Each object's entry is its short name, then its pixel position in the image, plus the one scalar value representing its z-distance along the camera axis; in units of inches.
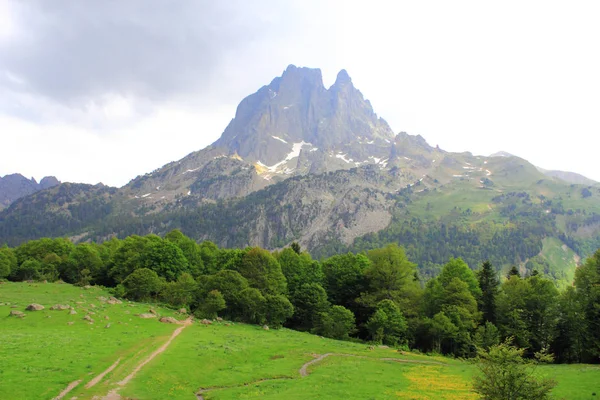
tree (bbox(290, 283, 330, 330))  3344.0
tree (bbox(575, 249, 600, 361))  2539.4
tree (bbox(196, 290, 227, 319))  2797.7
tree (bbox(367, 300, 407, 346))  2928.2
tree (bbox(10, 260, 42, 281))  3833.7
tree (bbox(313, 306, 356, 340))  3019.2
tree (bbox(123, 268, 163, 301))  3065.9
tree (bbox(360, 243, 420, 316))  3417.8
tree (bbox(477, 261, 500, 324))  3314.7
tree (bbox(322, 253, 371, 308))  3789.4
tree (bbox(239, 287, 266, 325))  2886.3
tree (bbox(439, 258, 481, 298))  3356.3
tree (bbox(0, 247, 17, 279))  3642.0
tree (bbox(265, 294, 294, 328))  2898.6
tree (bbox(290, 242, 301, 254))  4866.1
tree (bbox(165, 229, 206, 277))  4052.9
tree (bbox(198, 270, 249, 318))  2970.0
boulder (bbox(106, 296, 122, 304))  2614.7
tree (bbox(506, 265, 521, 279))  3582.7
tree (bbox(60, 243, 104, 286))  4087.1
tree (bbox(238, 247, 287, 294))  3366.1
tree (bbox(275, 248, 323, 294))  3737.7
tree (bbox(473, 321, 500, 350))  2674.7
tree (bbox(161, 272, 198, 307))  3037.6
